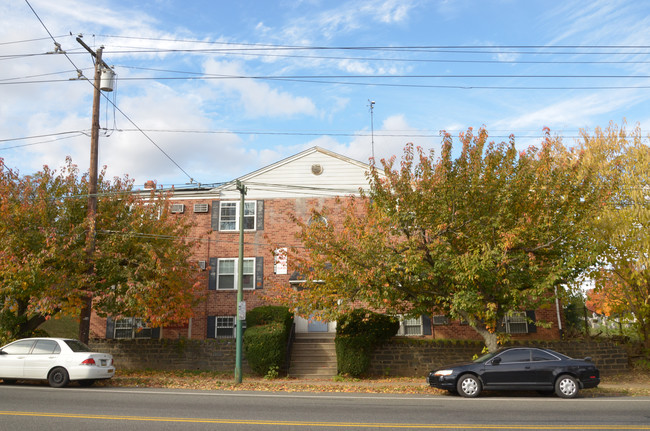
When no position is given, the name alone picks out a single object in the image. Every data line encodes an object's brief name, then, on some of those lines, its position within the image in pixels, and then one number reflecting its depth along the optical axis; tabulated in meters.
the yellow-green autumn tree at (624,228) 17.89
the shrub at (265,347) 18.55
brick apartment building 23.08
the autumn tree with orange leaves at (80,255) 16.86
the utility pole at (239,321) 16.67
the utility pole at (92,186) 17.61
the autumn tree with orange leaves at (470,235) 15.28
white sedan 14.24
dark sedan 13.29
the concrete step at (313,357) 19.39
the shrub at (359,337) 18.58
